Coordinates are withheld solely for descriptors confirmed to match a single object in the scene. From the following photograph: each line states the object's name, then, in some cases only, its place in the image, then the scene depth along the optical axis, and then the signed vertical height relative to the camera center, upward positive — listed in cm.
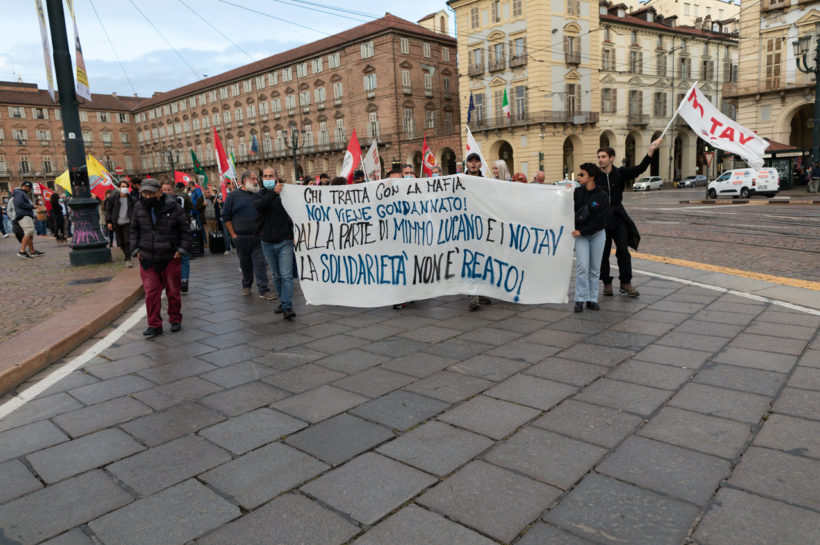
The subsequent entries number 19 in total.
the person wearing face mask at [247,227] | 733 -33
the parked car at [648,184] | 4348 -37
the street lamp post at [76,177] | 1034 +65
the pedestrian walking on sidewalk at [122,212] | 1060 -5
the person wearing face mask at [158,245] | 579 -39
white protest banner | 604 -53
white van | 2573 -48
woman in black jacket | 582 -50
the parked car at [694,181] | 4600 -41
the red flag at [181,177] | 1443 +75
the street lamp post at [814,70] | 2141 +382
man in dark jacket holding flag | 632 -40
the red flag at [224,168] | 1097 +71
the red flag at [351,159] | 1001 +68
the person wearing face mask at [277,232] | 636 -35
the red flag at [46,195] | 2086 +72
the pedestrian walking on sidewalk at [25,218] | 1287 -7
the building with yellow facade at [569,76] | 3959 +807
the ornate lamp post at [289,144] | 5580 +556
